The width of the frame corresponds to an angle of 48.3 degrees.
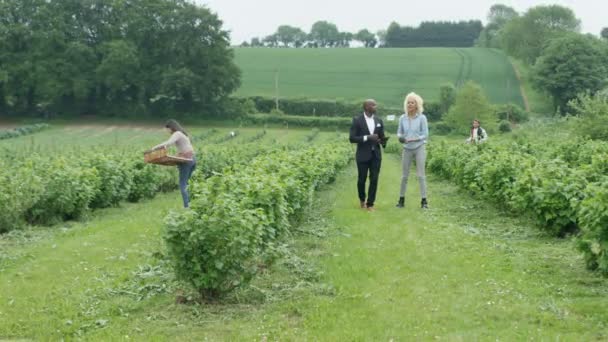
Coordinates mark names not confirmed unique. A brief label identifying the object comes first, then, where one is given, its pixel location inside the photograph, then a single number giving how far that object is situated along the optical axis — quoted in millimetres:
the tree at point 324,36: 175625
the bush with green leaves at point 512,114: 78250
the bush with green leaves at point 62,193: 12445
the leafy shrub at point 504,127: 71875
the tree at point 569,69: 77625
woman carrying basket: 12859
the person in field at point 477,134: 19653
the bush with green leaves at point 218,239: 6121
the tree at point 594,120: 32812
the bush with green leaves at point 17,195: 11242
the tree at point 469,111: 69375
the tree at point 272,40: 168875
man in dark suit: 12430
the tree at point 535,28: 101312
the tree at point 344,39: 174500
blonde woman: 12766
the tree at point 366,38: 172500
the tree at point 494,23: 149112
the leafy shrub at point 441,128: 71250
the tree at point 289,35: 171625
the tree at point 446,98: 78750
